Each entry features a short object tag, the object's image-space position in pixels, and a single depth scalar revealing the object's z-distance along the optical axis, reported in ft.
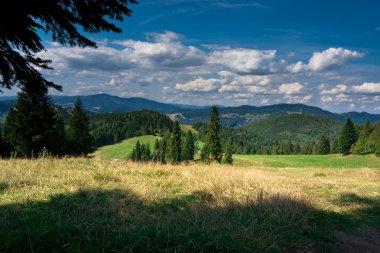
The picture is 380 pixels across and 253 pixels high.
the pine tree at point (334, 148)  404.16
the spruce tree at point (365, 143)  296.59
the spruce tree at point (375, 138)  285.23
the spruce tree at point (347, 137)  336.70
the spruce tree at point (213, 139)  218.18
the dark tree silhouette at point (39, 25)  12.71
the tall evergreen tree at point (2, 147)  148.66
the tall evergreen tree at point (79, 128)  188.79
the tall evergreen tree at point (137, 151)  339.46
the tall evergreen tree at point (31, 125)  137.69
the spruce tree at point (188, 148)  279.49
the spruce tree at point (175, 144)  239.91
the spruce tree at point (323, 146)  420.36
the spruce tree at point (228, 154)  243.81
